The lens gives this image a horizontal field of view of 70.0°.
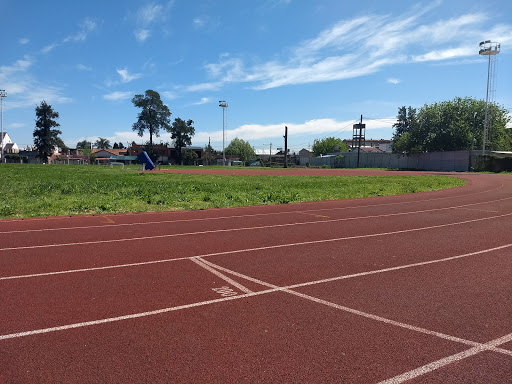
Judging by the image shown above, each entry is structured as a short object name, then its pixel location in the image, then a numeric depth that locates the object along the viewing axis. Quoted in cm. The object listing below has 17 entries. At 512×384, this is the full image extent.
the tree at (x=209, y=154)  10272
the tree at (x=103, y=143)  17212
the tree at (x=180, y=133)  9750
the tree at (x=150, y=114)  9519
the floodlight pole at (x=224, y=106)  8656
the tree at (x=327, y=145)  11456
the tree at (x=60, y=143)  9056
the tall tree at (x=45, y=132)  8825
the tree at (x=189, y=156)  9744
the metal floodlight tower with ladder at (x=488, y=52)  4850
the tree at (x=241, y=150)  13000
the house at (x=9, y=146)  12024
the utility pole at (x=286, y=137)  6659
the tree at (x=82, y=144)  16628
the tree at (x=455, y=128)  6125
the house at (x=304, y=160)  9449
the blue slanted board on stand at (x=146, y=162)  4615
